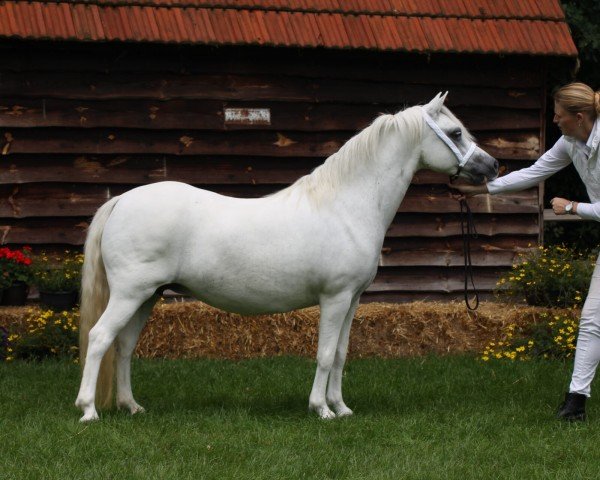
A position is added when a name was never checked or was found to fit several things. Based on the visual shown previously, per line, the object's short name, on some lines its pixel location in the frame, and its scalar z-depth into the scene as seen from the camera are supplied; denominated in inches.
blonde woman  438.5
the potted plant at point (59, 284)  615.3
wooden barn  636.7
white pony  434.0
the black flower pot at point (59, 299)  614.2
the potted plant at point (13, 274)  615.9
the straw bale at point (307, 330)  630.5
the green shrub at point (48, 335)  608.0
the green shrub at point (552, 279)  636.7
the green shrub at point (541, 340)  615.3
